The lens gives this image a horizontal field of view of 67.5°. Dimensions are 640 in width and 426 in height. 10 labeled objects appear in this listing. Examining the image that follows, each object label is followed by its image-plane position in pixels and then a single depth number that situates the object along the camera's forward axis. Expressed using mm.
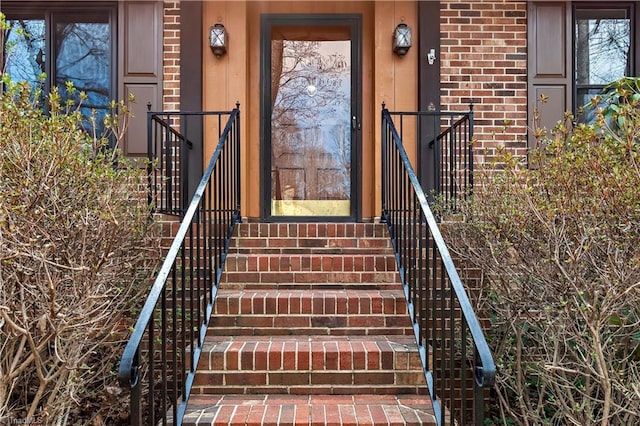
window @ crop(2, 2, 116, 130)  4547
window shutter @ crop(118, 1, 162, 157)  4367
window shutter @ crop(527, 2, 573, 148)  4418
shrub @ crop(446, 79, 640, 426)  2391
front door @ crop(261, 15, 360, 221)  4652
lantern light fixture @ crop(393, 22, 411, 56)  4258
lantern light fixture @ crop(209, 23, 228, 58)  4246
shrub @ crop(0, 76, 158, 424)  2355
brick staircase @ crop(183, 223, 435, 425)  2410
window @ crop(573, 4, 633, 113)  4629
